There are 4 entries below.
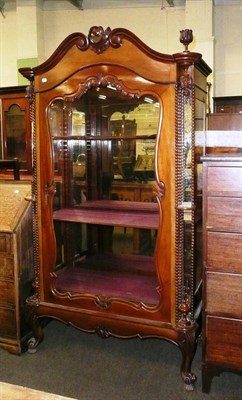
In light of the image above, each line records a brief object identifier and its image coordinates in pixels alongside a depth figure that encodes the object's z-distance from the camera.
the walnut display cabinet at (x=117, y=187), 2.17
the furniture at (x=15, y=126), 5.58
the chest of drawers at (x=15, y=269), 2.57
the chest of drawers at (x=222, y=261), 2.04
